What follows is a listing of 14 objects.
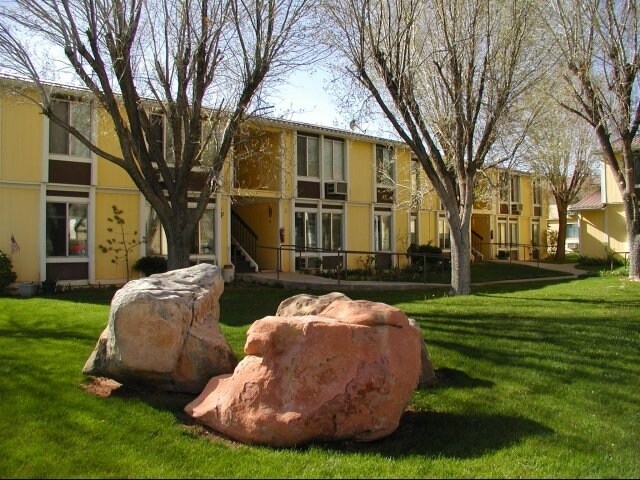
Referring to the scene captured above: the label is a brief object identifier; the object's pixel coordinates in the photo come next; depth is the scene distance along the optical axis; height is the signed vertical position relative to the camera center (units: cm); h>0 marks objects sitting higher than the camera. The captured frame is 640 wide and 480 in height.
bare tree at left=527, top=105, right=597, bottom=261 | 2643 +416
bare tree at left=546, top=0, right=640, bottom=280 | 1496 +489
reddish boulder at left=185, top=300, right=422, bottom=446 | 489 -110
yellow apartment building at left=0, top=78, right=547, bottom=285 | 1588 +165
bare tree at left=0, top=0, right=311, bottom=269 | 1086 +332
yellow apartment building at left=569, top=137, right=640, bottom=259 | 2844 +141
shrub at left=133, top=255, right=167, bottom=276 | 1720 -37
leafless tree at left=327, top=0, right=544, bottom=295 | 1251 +403
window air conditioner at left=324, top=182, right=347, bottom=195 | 2262 +241
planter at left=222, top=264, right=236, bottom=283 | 1843 -66
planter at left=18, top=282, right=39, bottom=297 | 1459 -91
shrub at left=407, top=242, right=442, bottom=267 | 2411 -2
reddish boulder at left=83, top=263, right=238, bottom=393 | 575 -88
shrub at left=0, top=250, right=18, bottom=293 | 1462 -49
